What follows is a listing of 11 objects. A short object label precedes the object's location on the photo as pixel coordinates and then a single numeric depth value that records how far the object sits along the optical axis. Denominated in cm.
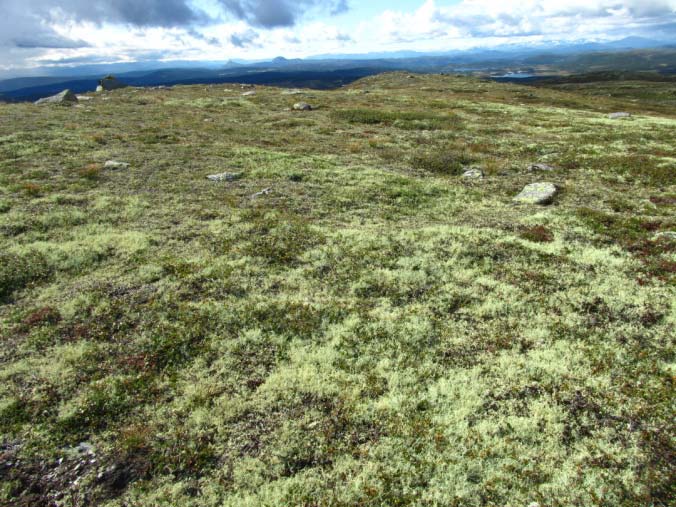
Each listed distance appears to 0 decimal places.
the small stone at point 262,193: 2315
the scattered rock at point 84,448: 823
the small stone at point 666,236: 1777
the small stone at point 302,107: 5912
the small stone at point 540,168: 3044
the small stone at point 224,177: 2564
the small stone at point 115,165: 2659
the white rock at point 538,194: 2342
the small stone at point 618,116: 5680
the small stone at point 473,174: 2861
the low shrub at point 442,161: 3019
